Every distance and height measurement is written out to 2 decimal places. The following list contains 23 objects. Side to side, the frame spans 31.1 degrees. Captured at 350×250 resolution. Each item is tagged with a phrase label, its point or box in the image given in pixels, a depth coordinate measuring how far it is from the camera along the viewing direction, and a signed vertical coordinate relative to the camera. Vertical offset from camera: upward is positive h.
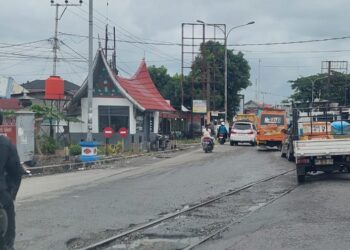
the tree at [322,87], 75.69 +5.09
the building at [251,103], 133.00 +5.11
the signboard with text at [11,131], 23.72 -0.18
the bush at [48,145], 28.41 -0.85
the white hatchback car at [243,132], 43.69 -0.37
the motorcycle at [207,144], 35.19 -0.98
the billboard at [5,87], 37.09 +2.31
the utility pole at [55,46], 51.31 +6.53
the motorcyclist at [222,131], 48.41 -0.34
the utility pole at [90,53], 28.41 +3.34
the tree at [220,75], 68.31 +5.87
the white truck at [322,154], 17.98 -0.78
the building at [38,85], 64.65 +4.37
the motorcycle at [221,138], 48.22 -0.92
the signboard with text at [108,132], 30.87 -0.28
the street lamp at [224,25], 57.97 +9.47
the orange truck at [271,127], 37.62 -0.02
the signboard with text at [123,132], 32.16 -0.29
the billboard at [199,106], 60.02 +1.96
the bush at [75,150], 29.66 -1.12
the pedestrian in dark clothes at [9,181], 6.70 -0.60
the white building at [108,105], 39.66 +1.39
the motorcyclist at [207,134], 35.66 -0.42
